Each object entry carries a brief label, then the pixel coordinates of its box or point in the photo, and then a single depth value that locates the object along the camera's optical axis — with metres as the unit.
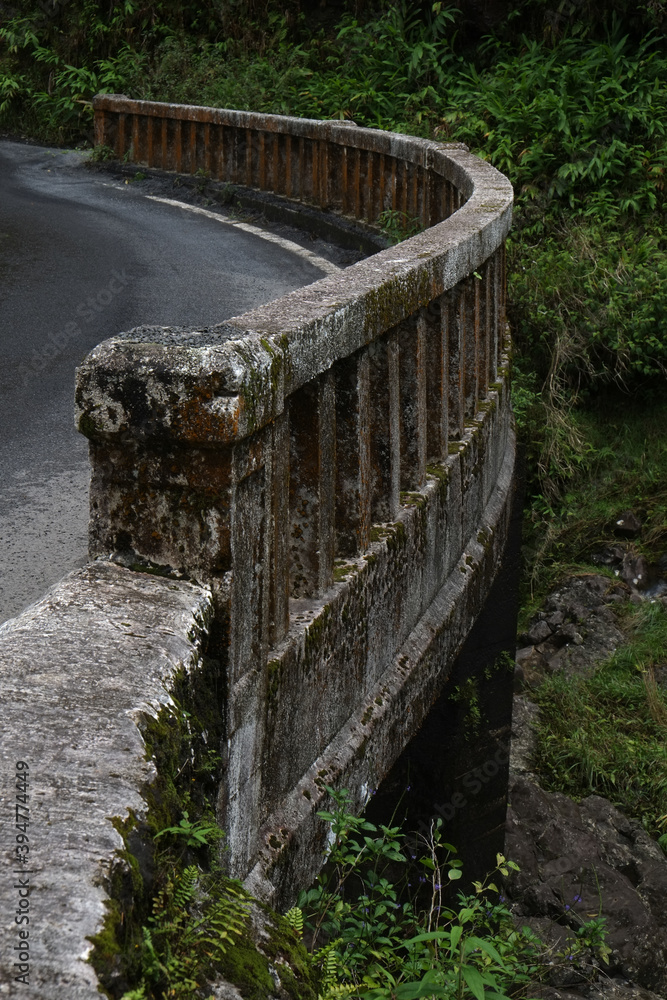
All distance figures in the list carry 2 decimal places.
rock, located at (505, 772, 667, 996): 6.41
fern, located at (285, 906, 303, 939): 2.44
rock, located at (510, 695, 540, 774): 7.98
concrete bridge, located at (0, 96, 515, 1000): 1.88
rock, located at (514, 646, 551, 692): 8.56
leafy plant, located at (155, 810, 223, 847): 1.98
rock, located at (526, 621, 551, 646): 8.99
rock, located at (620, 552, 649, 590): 9.20
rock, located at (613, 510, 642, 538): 9.49
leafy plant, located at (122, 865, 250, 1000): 1.71
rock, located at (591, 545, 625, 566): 9.39
